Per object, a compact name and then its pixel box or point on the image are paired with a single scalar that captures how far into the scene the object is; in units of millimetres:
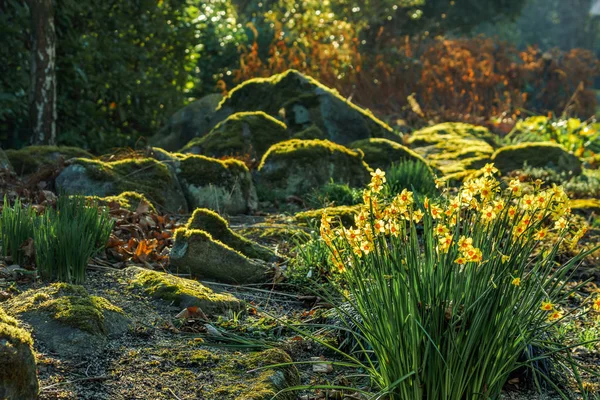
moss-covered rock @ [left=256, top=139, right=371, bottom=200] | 7730
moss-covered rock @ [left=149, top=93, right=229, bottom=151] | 10531
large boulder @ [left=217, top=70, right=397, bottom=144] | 9727
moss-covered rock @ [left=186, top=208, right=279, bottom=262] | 5195
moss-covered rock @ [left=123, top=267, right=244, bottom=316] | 3986
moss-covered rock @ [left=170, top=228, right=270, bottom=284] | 4703
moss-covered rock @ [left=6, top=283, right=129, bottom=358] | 3248
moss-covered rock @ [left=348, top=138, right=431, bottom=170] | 8789
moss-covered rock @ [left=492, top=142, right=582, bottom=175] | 9359
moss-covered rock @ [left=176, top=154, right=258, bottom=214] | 6887
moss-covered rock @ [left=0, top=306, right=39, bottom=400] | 2457
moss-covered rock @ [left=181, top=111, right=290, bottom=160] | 8625
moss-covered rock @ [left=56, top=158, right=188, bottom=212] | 6434
